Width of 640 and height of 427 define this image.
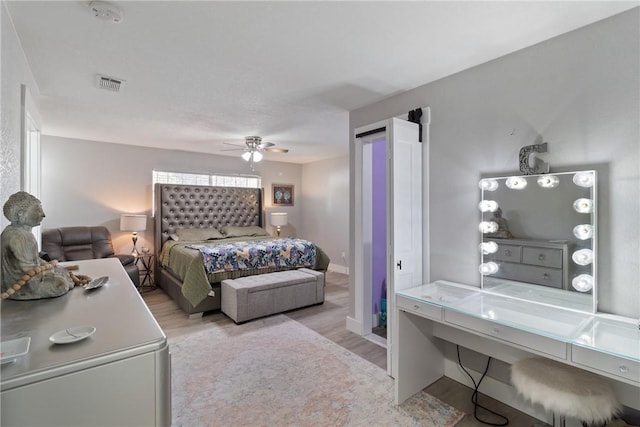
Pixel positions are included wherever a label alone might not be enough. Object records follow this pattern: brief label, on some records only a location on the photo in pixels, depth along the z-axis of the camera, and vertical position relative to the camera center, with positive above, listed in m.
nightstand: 4.95 -0.86
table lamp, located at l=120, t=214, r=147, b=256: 4.64 -0.11
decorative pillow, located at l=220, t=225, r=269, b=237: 5.42 -0.30
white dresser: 0.73 -0.42
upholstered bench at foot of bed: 3.47 -0.96
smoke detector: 1.53 +1.06
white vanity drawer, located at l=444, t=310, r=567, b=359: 1.45 -0.64
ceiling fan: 4.39 +1.01
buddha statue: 1.24 -0.18
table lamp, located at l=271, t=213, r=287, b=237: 6.25 -0.09
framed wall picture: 6.68 +0.46
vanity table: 1.34 -0.62
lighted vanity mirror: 1.76 -0.15
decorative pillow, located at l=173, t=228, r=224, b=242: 4.96 -0.32
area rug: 1.94 -1.29
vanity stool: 1.39 -0.86
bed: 3.70 -0.44
